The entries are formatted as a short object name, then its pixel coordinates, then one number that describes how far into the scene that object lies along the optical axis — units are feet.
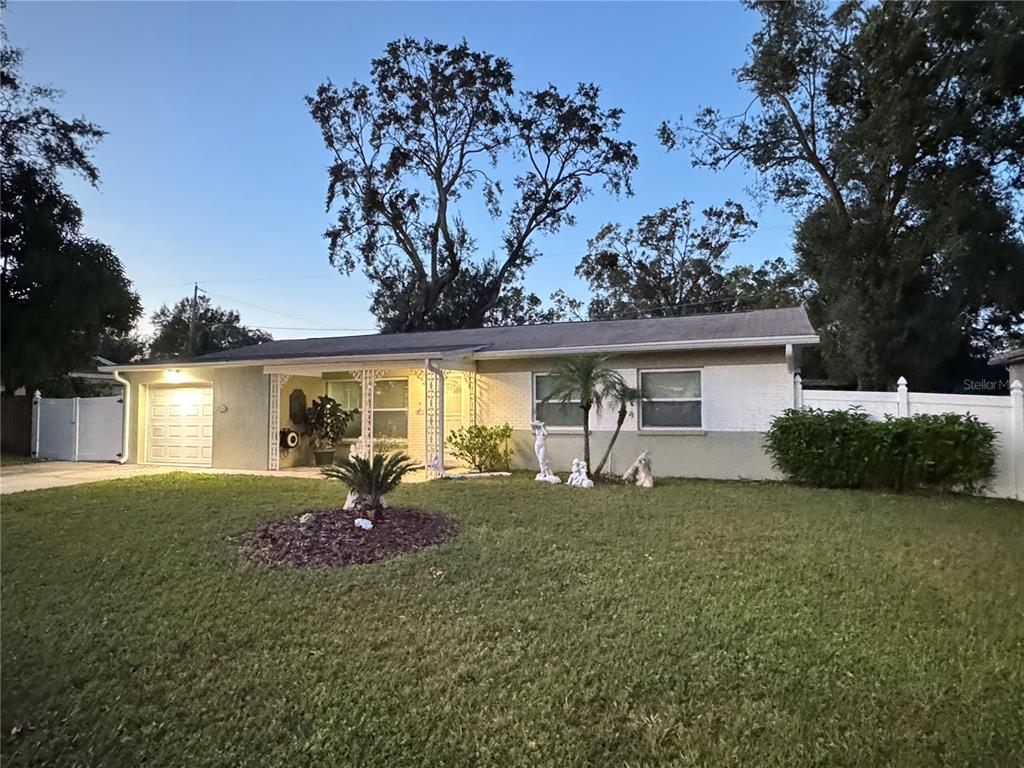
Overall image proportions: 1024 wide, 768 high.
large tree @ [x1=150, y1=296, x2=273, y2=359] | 137.69
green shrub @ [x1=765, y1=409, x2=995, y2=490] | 30.99
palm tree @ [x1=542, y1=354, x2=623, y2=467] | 34.09
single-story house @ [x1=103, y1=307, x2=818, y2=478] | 37.40
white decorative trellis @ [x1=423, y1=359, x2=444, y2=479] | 39.37
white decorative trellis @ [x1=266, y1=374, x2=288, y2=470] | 44.57
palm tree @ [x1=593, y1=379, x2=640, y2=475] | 34.47
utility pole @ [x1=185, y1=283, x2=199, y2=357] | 115.96
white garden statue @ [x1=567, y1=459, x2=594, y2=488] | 34.06
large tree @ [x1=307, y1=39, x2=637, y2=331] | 95.71
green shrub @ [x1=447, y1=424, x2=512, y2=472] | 41.60
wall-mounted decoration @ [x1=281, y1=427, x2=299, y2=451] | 45.73
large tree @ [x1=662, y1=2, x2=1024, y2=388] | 54.24
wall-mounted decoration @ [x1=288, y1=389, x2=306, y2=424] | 47.41
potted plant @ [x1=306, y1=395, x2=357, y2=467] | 48.16
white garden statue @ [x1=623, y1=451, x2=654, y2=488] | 33.65
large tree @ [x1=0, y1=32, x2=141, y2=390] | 50.24
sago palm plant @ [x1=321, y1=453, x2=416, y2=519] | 21.91
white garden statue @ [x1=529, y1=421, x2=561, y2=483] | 36.53
